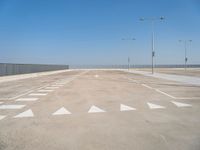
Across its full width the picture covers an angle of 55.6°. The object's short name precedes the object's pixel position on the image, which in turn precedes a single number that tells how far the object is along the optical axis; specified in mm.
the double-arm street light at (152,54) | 31641
